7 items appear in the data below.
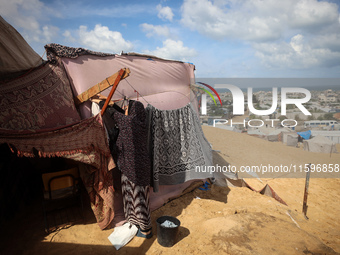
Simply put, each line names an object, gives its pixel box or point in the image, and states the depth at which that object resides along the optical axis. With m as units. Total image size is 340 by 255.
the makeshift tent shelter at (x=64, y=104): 2.37
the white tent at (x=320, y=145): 12.14
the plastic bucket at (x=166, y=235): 2.91
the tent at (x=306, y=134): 14.45
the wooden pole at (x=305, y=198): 3.98
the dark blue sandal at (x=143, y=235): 3.13
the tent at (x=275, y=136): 16.25
